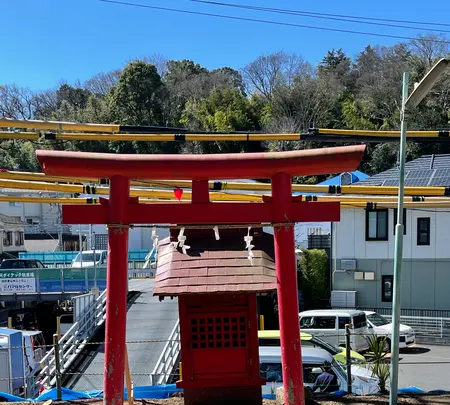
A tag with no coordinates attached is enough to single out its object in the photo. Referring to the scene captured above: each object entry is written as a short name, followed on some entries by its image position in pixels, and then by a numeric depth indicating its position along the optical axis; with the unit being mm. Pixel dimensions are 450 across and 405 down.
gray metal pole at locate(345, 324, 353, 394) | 8250
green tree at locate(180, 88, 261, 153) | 42969
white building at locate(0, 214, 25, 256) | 37594
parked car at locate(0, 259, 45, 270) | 26641
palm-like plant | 8125
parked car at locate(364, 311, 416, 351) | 17975
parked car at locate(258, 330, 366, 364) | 11148
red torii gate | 5129
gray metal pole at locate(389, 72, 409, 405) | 6297
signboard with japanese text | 22438
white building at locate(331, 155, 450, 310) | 22484
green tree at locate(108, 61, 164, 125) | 45156
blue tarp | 8055
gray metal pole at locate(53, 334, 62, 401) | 7996
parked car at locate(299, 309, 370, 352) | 16875
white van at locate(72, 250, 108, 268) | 26509
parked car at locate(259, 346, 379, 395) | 9227
